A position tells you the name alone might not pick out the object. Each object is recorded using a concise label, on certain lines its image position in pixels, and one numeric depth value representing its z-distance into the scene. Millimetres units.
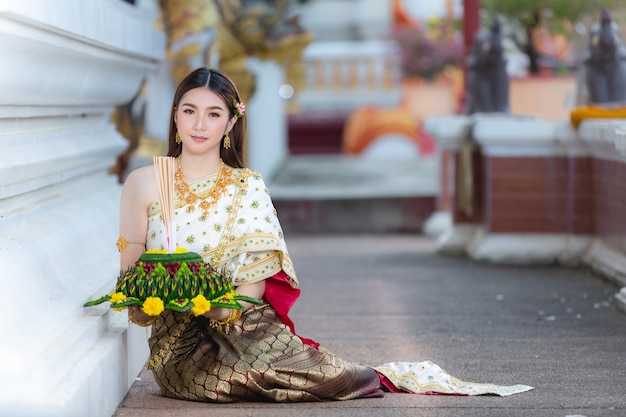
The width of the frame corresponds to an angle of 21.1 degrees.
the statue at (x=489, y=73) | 11309
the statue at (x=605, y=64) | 10025
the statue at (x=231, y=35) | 10948
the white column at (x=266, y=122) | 16381
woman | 4715
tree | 13702
